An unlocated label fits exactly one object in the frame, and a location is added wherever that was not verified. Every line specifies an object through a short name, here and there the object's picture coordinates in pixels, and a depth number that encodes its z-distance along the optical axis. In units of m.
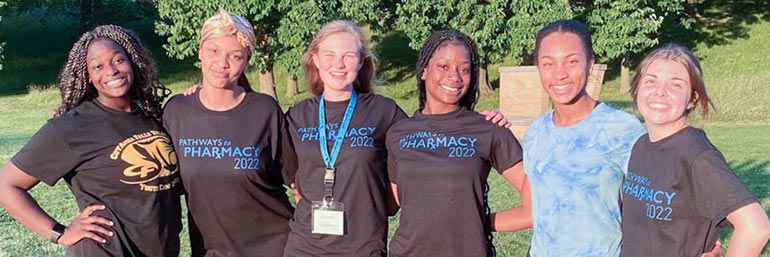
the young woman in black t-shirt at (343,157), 3.14
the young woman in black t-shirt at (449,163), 3.04
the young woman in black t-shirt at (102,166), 2.98
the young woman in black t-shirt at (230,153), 3.17
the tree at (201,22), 20.86
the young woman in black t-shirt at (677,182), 2.37
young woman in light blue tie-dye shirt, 2.78
